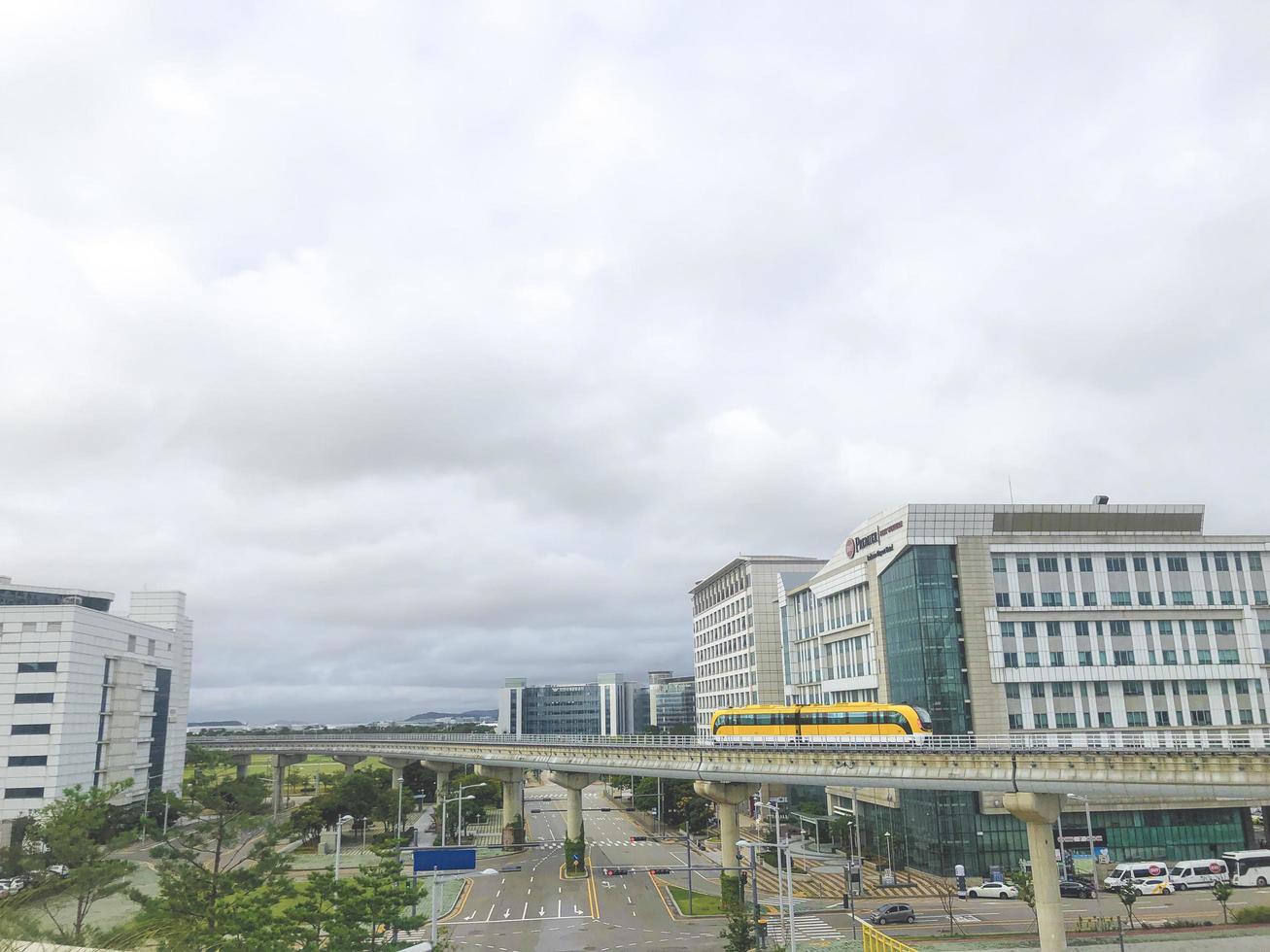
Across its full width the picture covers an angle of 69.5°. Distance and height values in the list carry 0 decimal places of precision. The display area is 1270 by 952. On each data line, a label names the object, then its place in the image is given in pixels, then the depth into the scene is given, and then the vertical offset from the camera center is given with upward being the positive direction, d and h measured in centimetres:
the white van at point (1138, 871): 8118 -1620
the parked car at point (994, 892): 8150 -1744
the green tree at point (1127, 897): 6385 -1428
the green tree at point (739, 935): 5388 -1385
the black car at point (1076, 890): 7869 -1689
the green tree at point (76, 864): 5603 -978
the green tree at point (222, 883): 4572 -988
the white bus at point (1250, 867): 8312 -1644
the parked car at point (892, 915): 7056 -1668
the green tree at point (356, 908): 5016 -1169
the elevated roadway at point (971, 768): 5047 -512
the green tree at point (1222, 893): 6691 -1482
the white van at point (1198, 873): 8262 -1665
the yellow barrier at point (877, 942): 5491 -1504
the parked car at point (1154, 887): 8044 -1712
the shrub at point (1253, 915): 6812 -1673
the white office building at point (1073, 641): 8988 +478
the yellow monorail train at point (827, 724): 7388 -256
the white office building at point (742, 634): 14762 +1057
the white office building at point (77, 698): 9806 +152
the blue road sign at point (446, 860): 5490 -930
